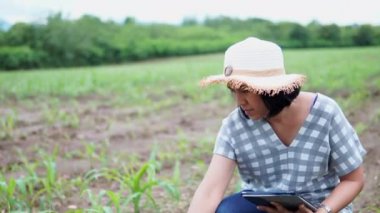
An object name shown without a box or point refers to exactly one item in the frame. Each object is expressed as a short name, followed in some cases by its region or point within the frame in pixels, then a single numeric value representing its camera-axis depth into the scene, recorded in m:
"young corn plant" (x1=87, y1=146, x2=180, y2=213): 2.71
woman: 1.93
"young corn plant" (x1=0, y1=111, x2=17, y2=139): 5.32
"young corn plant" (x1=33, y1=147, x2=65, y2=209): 3.13
